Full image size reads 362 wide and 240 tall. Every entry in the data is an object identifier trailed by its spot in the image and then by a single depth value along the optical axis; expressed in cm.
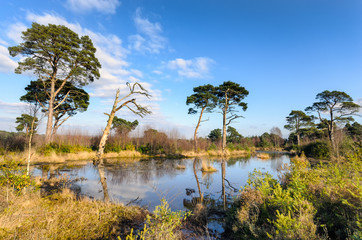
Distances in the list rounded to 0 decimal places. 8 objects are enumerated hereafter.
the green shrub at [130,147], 2098
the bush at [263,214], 242
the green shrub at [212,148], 2622
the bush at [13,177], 442
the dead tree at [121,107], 1426
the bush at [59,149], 1436
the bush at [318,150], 1817
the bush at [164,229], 248
